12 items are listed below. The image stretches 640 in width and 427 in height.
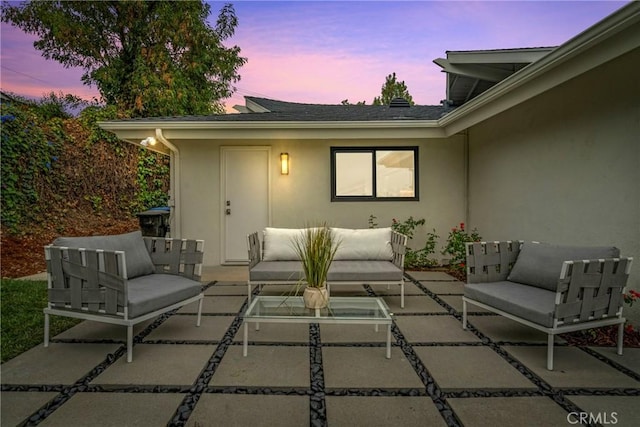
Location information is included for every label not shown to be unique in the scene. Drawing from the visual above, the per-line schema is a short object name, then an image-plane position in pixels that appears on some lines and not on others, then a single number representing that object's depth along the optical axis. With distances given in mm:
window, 6051
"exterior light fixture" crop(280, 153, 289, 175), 5945
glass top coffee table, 2516
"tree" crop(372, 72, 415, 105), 19500
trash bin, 5660
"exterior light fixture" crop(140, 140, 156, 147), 5594
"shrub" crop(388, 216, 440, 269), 5910
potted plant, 2734
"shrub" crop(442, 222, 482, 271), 5305
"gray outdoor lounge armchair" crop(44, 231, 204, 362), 2541
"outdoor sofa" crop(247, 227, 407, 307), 3766
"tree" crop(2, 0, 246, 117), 10719
